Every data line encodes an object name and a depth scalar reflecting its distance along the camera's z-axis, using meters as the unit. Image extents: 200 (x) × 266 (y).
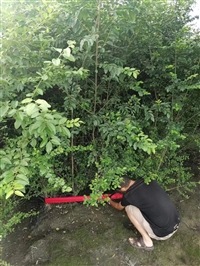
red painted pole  3.05
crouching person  2.49
